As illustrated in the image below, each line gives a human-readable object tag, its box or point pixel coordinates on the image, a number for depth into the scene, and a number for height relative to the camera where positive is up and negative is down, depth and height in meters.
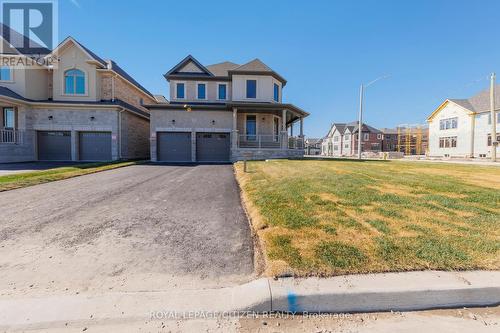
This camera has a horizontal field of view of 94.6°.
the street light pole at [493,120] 21.98 +3.60
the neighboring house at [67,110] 17.62 +3.55
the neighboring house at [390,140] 62.54 +4.76
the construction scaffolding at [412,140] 57.97 +4.77
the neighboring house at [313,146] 68.97 +4.23
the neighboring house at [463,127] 32.53 +4.78
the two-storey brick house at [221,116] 18.52 +3.35
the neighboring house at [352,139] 57.66 +4.76
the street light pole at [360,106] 23.91 +5.34
